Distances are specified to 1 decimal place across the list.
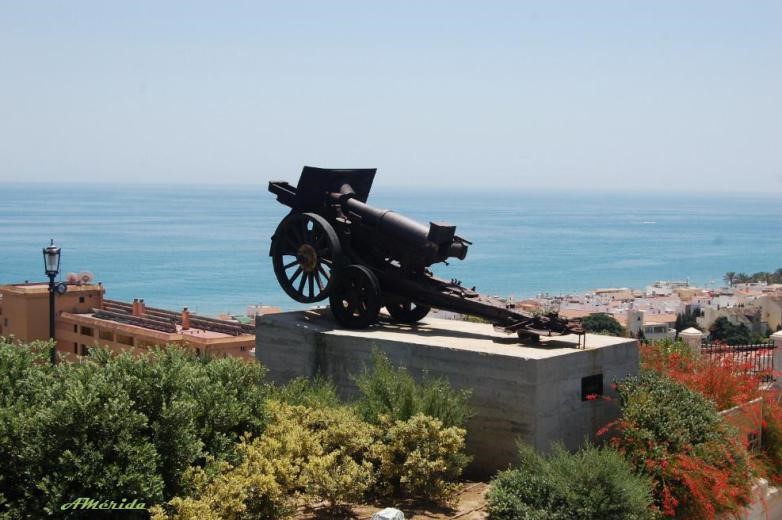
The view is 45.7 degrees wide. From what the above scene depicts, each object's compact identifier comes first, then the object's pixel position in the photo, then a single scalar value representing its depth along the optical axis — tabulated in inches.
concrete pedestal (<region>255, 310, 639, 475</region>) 418.9
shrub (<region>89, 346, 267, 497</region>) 332.5
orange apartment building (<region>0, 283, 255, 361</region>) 1598.2
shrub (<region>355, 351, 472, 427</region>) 397.1
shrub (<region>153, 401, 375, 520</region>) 321.7
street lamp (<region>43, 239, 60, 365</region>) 531.2
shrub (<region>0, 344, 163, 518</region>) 303.1
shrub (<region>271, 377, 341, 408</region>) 426.8
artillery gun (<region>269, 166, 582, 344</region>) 479.2
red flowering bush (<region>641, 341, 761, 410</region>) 493.0
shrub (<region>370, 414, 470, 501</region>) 371.2
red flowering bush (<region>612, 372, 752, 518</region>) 391.9
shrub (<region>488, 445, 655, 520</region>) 348.5
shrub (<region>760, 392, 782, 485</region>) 486.9
